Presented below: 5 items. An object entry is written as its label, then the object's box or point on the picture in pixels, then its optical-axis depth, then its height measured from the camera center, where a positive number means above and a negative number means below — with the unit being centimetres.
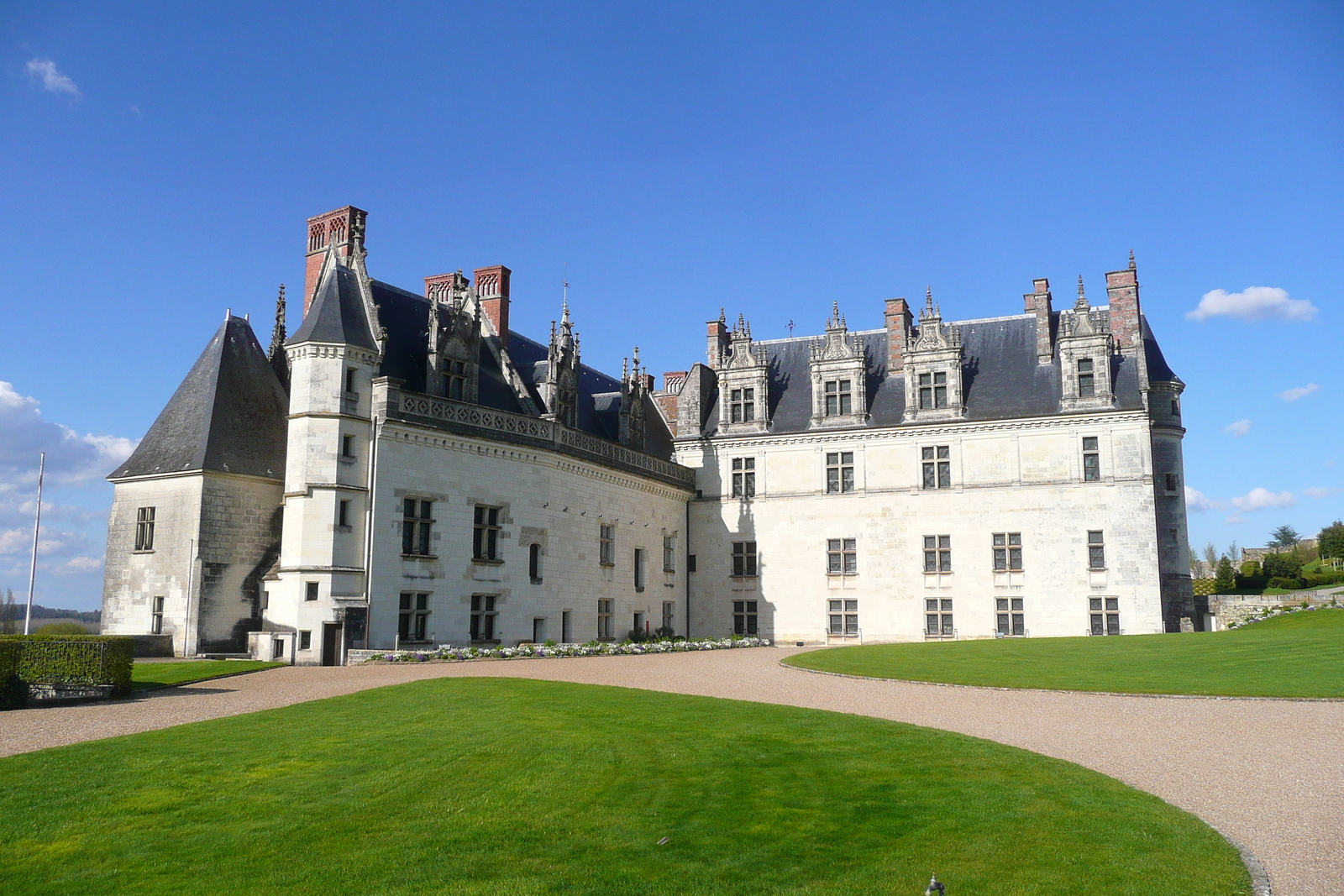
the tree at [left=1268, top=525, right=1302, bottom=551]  8061 +453
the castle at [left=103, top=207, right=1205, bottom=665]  2339 +316
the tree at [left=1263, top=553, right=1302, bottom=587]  5103 +136
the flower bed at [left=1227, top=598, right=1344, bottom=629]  3472 -71
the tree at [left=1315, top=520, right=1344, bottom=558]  5753 +304
